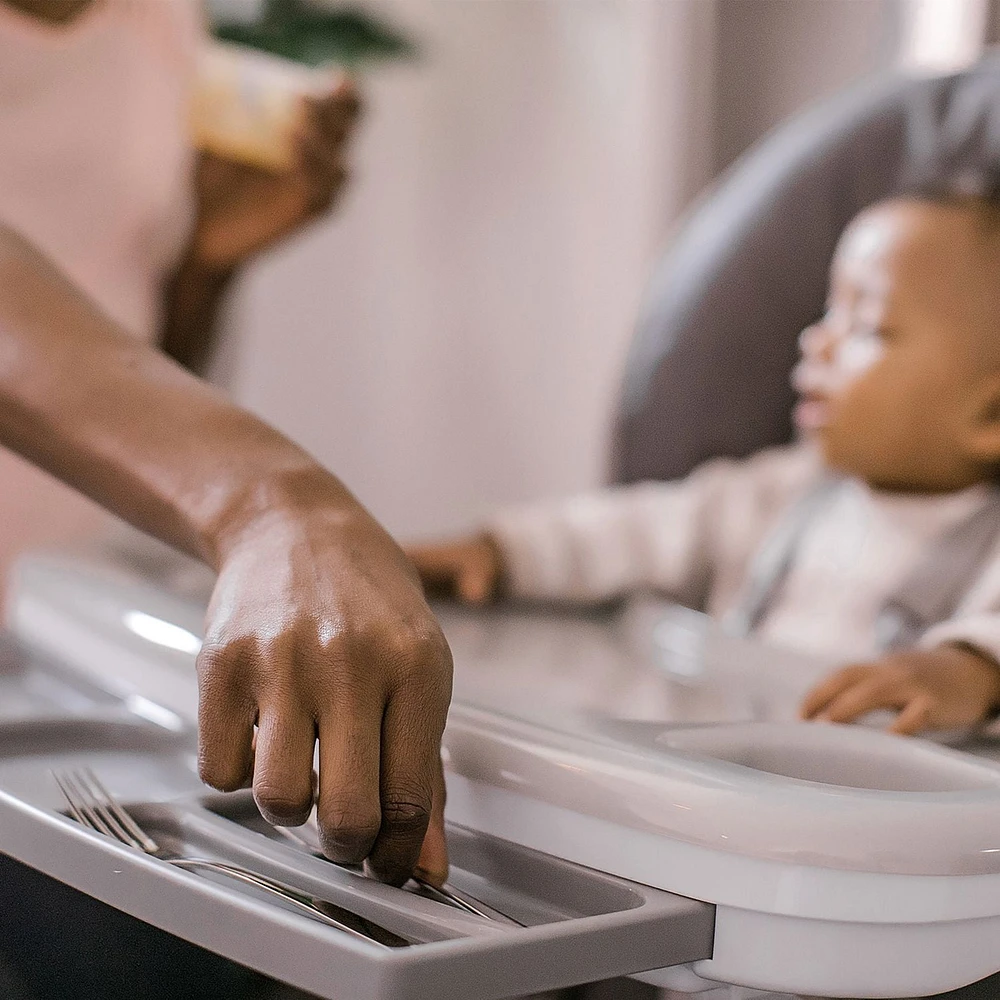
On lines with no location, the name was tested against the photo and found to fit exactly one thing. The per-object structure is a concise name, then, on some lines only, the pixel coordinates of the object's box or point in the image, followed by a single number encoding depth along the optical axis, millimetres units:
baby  1259
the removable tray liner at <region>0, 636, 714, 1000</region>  766
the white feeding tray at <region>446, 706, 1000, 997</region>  827
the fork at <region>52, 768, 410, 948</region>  812
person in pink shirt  817
